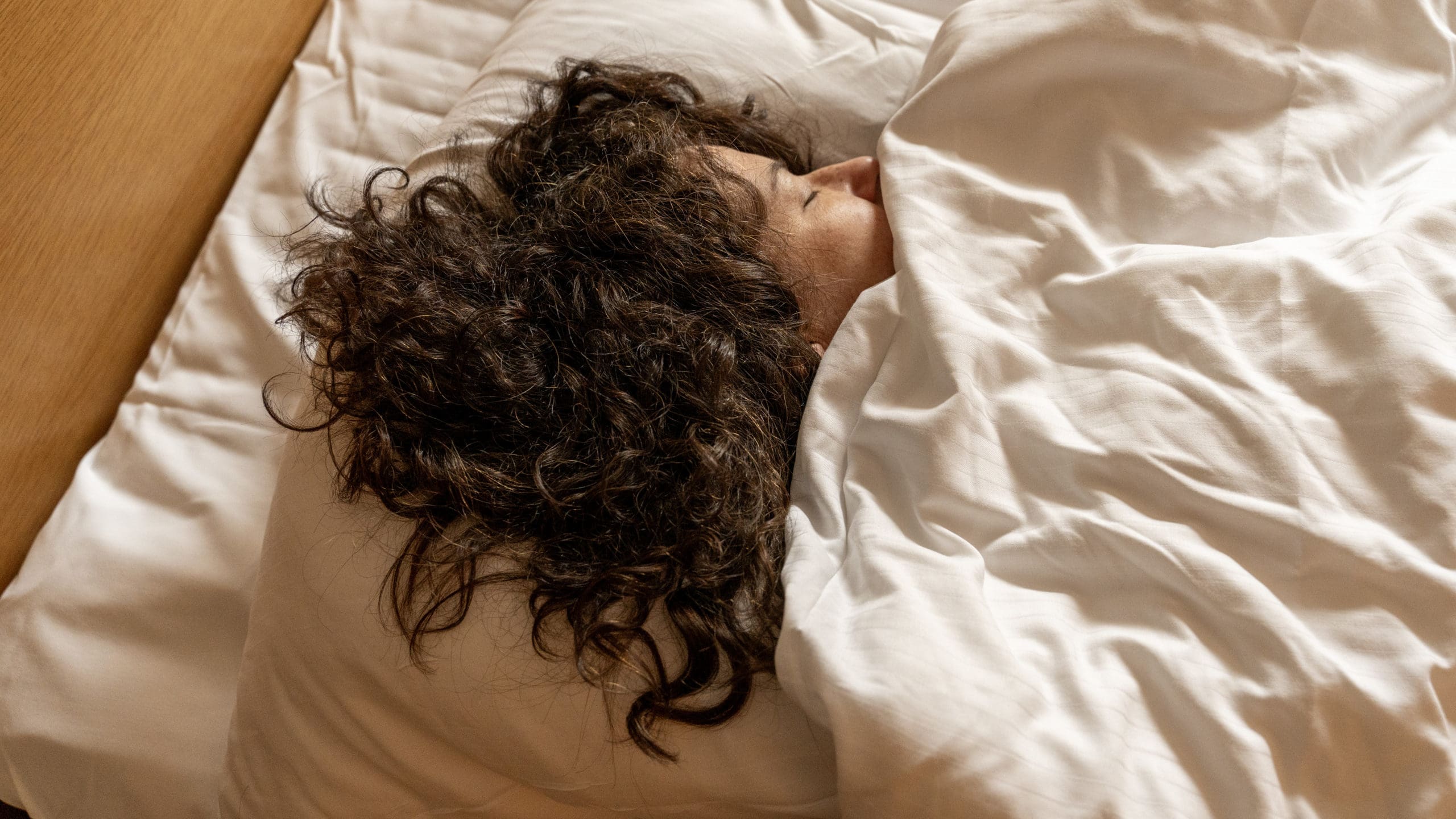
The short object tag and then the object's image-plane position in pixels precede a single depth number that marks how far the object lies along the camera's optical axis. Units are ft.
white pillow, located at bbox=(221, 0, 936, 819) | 2.25
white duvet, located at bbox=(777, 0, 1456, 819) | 1.97
